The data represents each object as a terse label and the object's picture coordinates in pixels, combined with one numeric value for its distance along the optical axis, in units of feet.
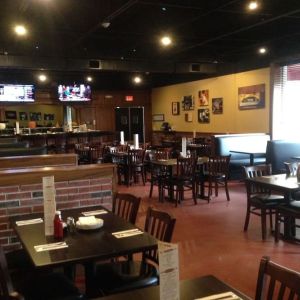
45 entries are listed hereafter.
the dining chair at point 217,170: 23.52
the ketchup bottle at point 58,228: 8.71
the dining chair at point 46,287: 8.00
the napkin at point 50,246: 7.93
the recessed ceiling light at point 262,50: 33.65
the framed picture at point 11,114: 48.75
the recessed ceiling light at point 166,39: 27.89
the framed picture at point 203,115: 41.70
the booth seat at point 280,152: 27.48
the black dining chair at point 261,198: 15.94
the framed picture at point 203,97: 41.70
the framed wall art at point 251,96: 34.40
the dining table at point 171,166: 22.75
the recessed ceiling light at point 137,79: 49.17
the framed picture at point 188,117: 44.47
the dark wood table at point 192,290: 5.98
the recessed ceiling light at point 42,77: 44.36
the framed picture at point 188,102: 44.09
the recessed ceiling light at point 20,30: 24.16
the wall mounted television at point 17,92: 40.93
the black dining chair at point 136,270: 8.48
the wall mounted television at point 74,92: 44.16
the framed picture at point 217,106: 39.62
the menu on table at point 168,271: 4.32
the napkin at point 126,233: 8.80
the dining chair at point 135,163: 28.50
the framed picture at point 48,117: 52.06
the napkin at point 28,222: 9.96
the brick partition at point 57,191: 11.50
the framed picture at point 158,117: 50.70
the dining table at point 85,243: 7.43
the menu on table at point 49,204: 8.92
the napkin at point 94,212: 10.62
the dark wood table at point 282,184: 14.75
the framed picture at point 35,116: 51.44
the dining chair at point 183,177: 22.34
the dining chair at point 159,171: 23.50
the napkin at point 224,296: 5.95
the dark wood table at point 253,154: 28.19
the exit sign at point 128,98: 52.42
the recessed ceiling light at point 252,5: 20.86
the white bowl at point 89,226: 9.19
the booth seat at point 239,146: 29.86
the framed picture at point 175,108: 47.03
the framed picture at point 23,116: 50.55
